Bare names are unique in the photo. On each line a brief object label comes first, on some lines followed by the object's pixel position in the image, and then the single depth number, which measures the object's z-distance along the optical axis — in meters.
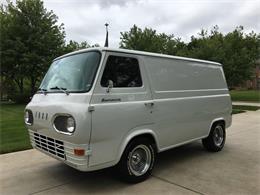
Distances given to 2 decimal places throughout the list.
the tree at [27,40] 15.69
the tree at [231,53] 16.79
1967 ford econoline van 2.81
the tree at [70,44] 18.12
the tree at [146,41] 18.42
